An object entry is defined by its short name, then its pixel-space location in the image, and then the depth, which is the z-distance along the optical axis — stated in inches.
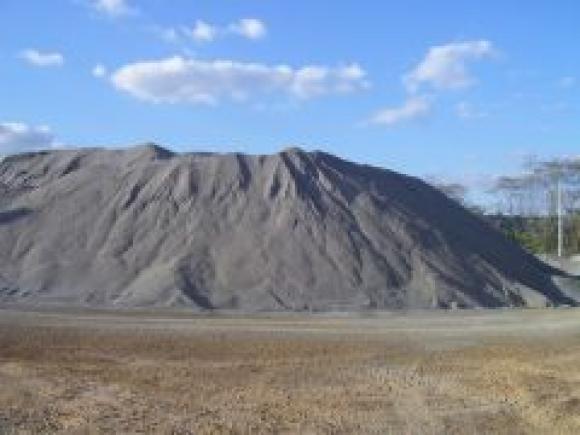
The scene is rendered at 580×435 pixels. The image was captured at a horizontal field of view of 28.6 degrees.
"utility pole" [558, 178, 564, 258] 3783.7
